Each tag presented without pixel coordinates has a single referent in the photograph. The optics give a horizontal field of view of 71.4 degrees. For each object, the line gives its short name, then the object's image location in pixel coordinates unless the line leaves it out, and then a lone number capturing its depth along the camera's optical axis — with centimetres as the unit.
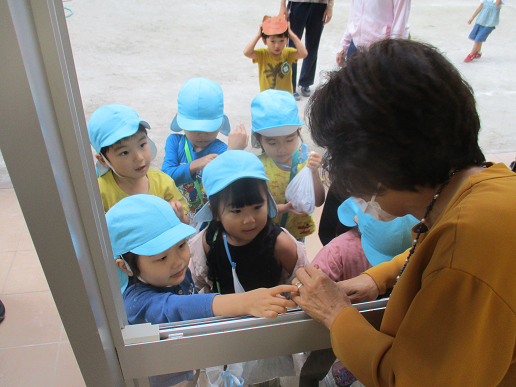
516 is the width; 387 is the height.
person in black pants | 379
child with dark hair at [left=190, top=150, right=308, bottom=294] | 131
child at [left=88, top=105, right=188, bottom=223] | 145
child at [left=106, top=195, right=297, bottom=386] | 98
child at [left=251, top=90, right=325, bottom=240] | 166
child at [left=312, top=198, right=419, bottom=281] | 128
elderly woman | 57
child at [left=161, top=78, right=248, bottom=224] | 182
